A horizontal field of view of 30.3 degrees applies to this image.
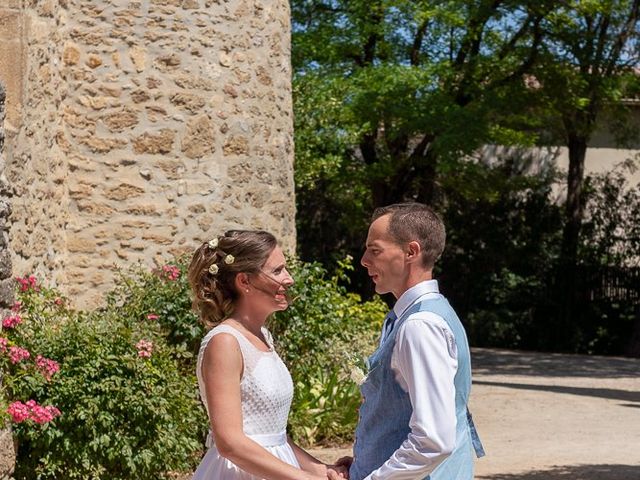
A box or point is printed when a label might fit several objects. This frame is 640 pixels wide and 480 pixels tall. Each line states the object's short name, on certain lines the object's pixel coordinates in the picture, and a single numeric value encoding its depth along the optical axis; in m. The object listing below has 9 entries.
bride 3.65
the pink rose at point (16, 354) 6.95
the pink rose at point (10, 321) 7.14
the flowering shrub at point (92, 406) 6.96
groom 3.12
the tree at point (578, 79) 20.34
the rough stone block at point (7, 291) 6.93
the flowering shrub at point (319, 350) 9.66
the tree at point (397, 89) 18.94
